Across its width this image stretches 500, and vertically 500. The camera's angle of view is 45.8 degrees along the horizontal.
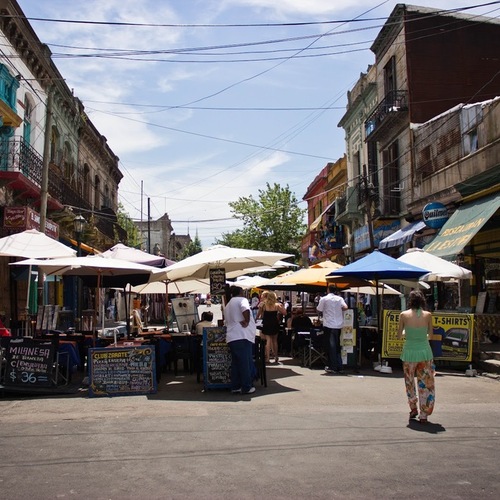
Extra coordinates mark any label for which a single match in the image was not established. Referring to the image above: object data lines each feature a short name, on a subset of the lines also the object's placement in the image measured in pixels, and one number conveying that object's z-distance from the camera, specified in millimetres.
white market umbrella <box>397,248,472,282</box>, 12953
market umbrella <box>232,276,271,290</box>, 18019
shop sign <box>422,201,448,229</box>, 18508
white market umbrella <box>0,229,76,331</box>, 11484
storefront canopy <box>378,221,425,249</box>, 21953
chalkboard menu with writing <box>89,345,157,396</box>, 9258
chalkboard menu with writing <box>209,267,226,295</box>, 11234
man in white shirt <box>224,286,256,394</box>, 9289
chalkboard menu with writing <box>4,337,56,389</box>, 9531
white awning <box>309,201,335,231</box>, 39169
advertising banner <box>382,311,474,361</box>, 12039
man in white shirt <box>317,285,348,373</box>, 11953
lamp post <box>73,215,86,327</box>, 19938
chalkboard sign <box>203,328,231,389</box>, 9617
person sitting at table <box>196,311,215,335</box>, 12021
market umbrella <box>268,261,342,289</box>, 14420
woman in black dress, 13398
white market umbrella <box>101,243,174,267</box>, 12521
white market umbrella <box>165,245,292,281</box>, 10883
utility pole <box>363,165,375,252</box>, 25656
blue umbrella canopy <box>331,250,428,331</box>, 11969
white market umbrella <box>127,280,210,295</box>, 17281
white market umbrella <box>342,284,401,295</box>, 16266
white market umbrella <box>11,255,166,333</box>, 10086
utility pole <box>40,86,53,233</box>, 17172
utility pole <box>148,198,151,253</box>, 53234
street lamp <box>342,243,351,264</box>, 33841
